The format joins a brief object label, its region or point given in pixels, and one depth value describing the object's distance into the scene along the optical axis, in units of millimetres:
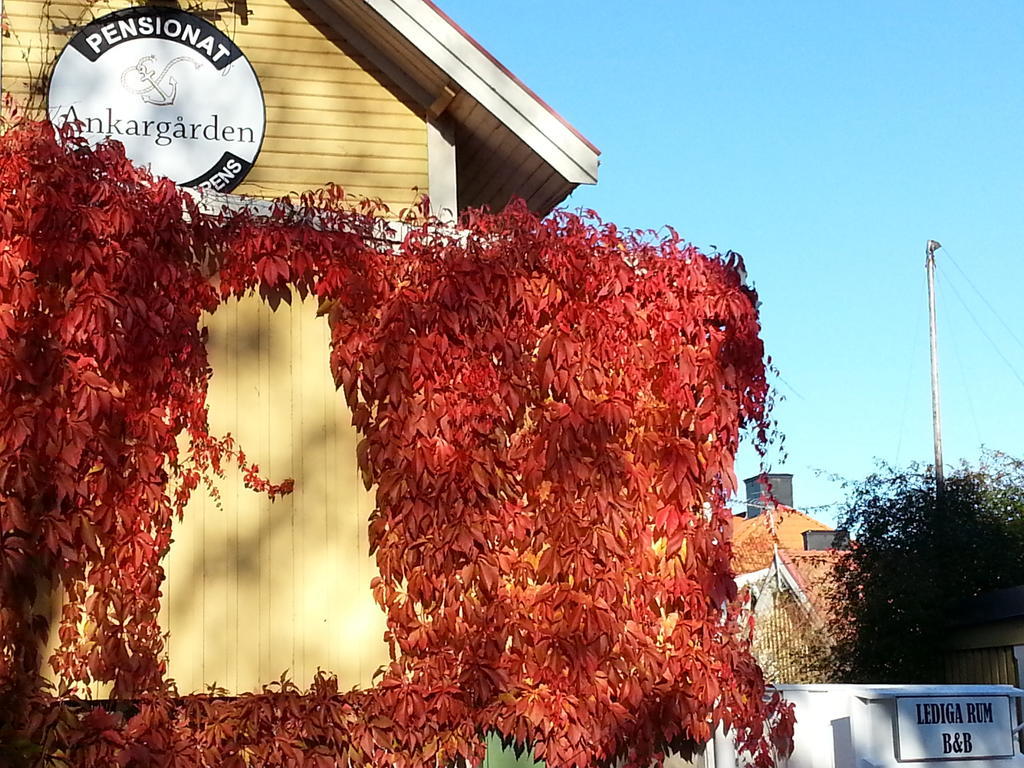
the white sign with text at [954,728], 7656
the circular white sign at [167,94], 9352
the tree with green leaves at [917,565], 17062
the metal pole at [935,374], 22016
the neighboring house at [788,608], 20062
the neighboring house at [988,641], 14938
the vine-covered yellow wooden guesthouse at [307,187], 6531
